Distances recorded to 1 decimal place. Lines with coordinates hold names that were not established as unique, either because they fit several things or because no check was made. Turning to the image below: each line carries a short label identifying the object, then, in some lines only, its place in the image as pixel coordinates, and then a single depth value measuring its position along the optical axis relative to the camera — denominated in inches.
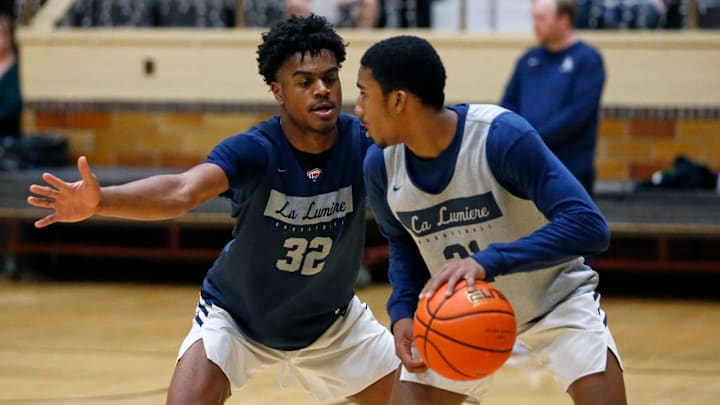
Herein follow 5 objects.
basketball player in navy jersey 299.9
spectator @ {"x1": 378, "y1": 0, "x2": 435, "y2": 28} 809.5
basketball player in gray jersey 251.8
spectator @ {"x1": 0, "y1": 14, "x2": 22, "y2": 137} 822.7
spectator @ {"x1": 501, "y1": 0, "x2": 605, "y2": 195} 539.3
